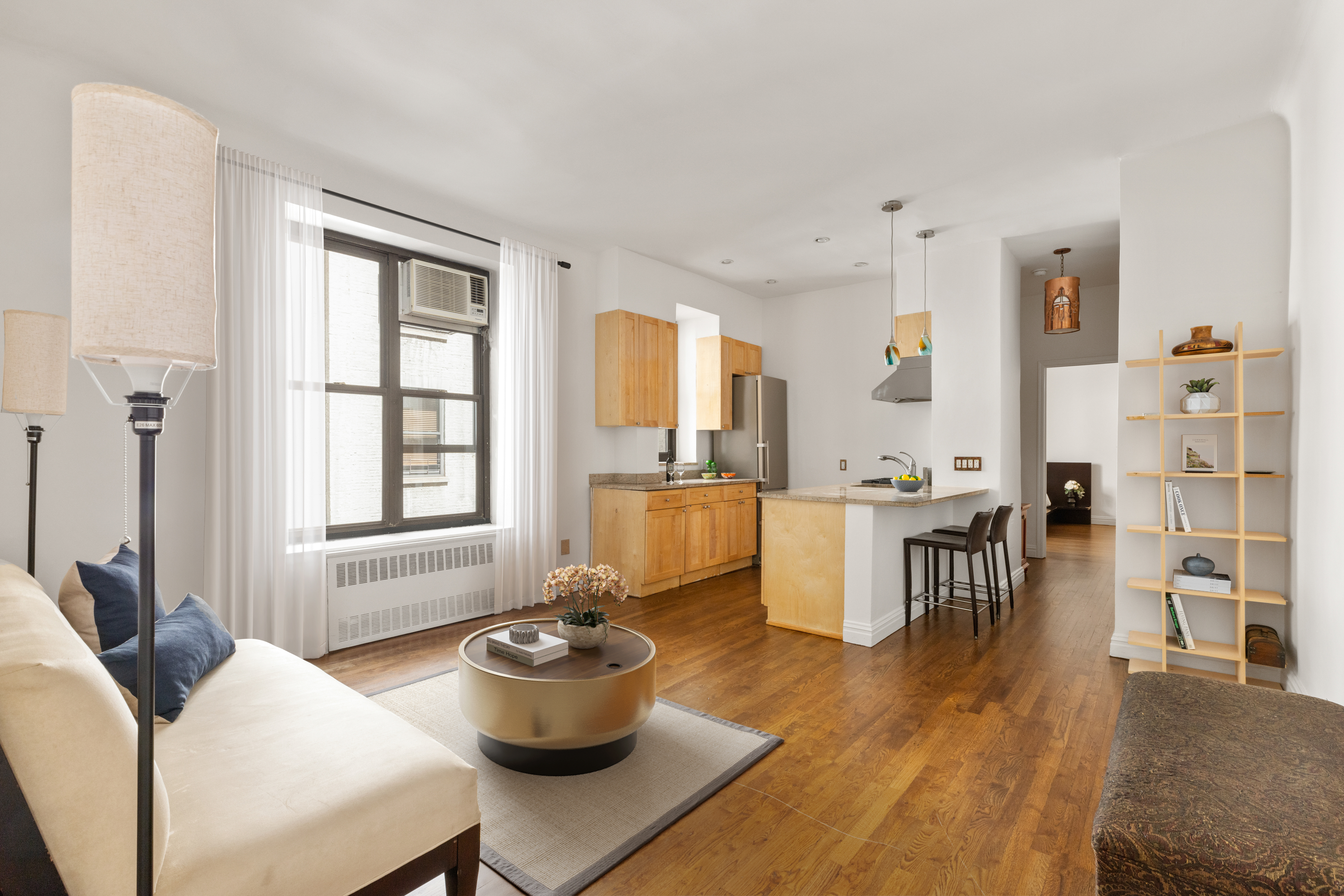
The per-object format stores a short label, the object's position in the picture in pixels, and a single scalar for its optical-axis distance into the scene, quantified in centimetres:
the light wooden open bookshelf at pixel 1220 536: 310
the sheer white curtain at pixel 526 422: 476
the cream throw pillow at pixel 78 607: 195
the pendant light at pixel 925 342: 507
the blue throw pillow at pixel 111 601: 194
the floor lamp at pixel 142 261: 93
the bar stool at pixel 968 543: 411
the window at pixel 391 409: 419
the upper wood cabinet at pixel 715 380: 661
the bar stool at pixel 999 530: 456
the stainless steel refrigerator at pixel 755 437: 670
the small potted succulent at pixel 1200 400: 324
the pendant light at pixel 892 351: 451
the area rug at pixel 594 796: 187
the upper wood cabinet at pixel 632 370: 546
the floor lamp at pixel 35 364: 216
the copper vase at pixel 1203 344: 321
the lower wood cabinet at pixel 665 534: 521
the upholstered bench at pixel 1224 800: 101
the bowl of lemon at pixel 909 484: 455
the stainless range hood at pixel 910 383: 575
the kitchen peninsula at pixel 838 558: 397
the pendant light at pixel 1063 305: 509
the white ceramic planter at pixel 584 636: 259
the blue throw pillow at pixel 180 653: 171
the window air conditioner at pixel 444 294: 439
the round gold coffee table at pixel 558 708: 223
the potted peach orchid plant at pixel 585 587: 263
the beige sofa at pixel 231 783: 106
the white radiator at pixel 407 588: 384
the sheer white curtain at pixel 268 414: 329
